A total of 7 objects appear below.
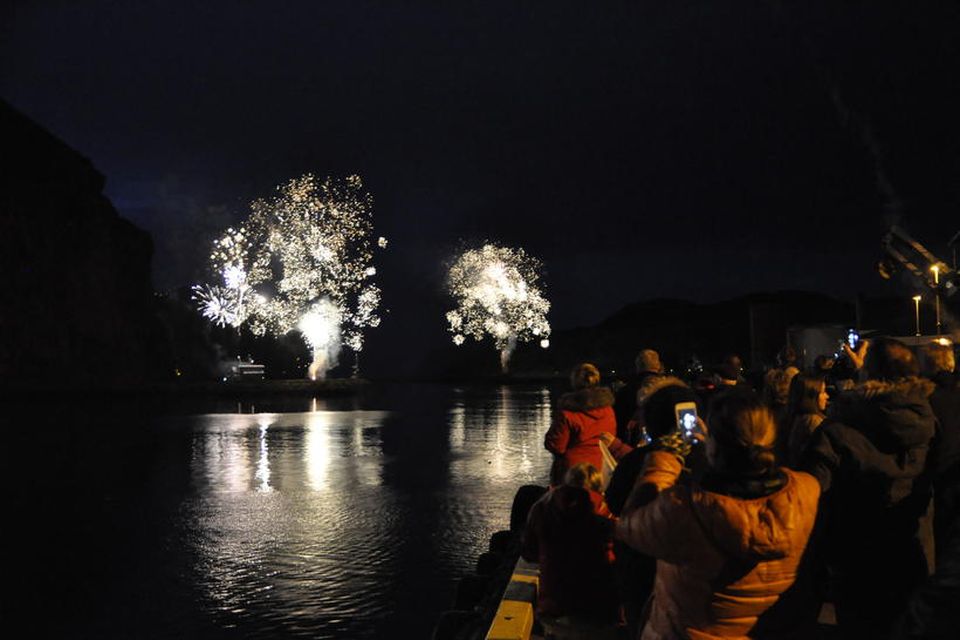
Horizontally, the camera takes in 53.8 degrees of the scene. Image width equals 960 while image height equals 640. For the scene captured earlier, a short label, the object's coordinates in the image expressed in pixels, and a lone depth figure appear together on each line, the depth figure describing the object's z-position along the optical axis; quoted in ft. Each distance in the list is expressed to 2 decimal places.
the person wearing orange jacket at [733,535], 10.27
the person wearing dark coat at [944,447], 15.79
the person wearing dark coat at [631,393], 24.27
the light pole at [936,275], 102.59
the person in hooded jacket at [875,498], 15.46
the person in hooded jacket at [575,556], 16.28
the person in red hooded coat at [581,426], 23.52
